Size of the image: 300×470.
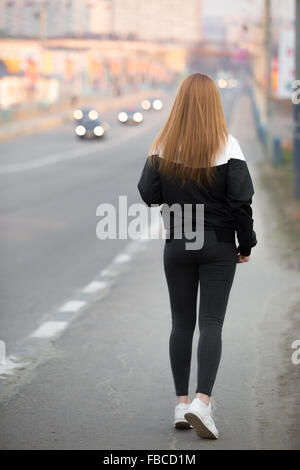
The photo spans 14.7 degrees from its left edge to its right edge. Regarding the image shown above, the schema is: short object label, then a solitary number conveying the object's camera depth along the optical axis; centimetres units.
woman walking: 551
